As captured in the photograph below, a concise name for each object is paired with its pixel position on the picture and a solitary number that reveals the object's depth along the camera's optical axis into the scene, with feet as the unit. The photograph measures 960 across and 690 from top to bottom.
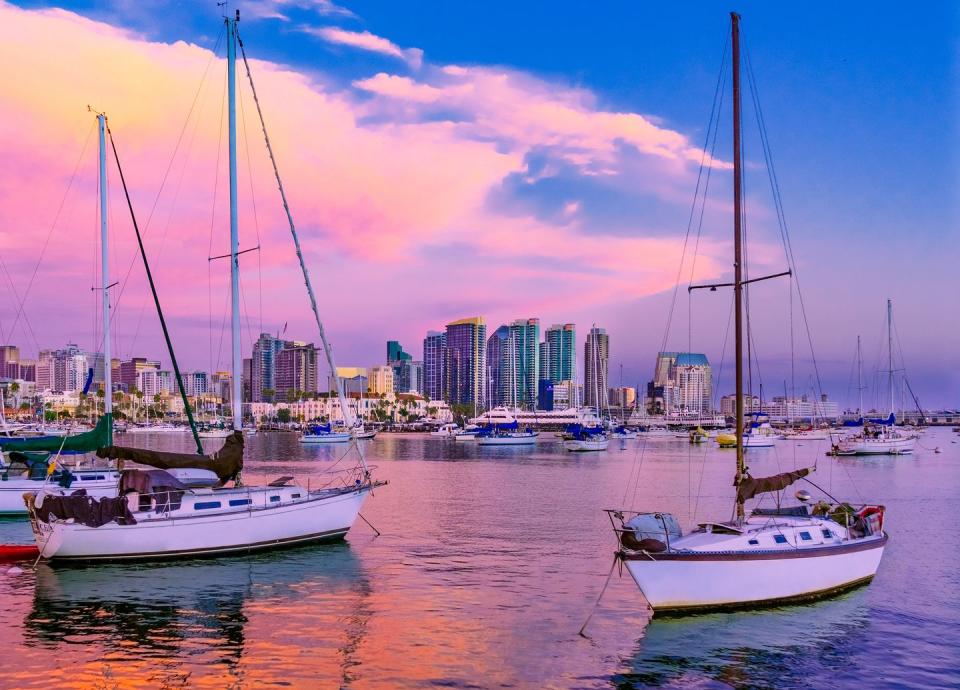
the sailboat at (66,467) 134.41
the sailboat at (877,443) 392.88
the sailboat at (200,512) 102.42
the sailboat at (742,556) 77.00
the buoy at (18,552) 109.91
